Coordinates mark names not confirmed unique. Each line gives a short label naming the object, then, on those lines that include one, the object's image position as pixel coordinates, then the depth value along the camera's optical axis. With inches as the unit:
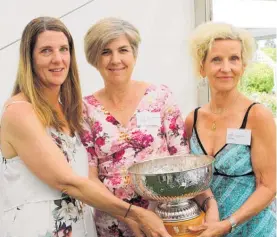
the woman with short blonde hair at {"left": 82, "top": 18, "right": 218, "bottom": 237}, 53.7
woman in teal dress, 52.5
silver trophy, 44.4
